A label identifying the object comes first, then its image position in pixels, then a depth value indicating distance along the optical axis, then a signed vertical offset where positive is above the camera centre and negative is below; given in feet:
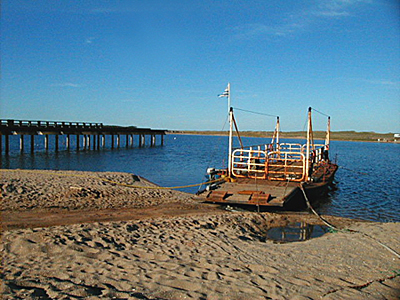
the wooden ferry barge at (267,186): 42.55 -7.48
